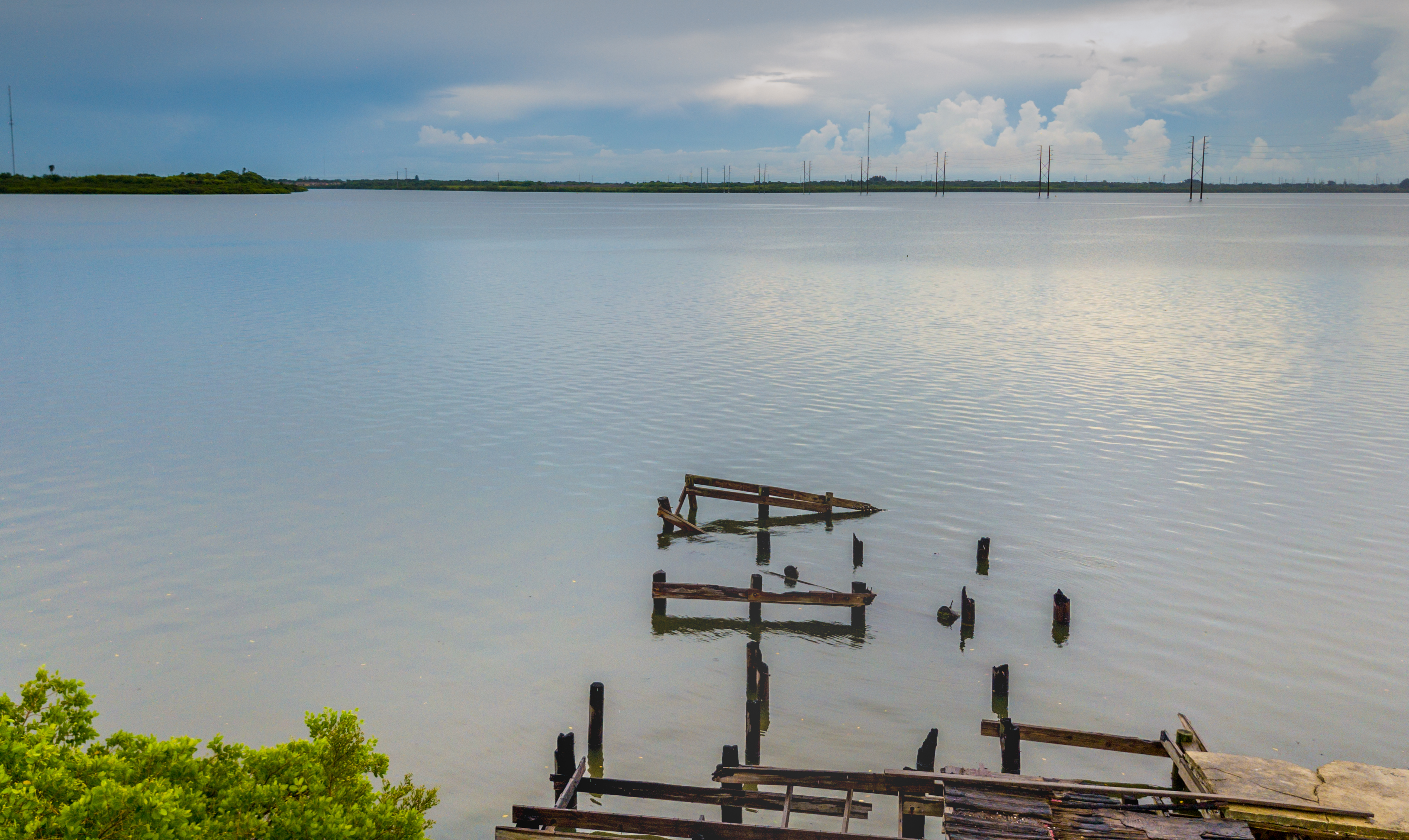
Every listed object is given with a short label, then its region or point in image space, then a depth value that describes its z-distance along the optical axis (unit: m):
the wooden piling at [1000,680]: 17.94
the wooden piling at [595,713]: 16.55
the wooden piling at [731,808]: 14.57
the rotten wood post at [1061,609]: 21.69
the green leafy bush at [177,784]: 8.77
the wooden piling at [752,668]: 17.27
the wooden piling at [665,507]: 27.97
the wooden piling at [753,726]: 16.91
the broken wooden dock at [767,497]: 28.08
